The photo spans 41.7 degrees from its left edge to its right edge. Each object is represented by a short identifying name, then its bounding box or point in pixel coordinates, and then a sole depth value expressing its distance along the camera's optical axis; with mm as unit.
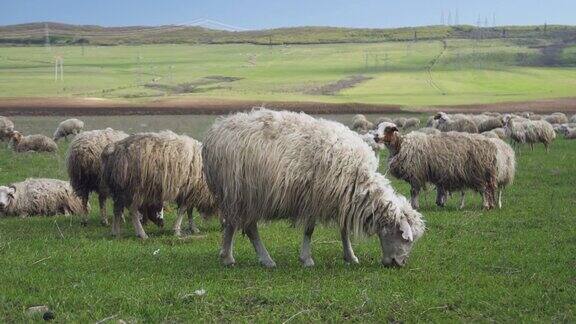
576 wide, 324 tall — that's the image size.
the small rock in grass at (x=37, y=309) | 8102
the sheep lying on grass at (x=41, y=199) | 18094
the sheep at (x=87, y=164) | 15750
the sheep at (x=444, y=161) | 17656
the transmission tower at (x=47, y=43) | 152875
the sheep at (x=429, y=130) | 29909
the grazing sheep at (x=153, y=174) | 13688
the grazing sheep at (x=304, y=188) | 10766
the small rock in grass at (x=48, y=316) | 7943
